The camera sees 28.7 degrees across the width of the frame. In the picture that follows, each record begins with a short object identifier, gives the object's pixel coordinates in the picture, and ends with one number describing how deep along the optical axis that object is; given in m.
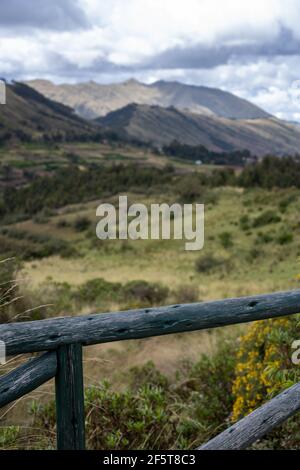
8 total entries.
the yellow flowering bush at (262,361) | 4.78
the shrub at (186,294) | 14.67
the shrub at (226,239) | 25.97
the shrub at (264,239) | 24.87
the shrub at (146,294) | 14.83
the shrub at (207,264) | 22.20
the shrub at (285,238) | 24.00
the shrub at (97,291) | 15.26
